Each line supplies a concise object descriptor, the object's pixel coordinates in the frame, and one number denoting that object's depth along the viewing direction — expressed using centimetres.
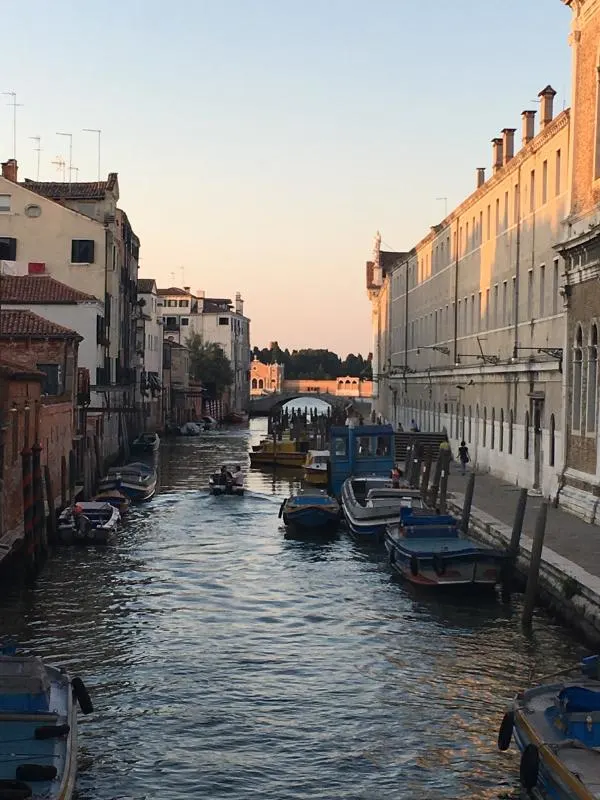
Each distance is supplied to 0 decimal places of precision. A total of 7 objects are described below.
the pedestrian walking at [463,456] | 3928
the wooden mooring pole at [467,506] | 2452
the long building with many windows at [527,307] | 2547
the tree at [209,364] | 10388
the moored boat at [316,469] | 4256
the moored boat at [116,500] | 3194
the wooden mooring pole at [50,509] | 2539
